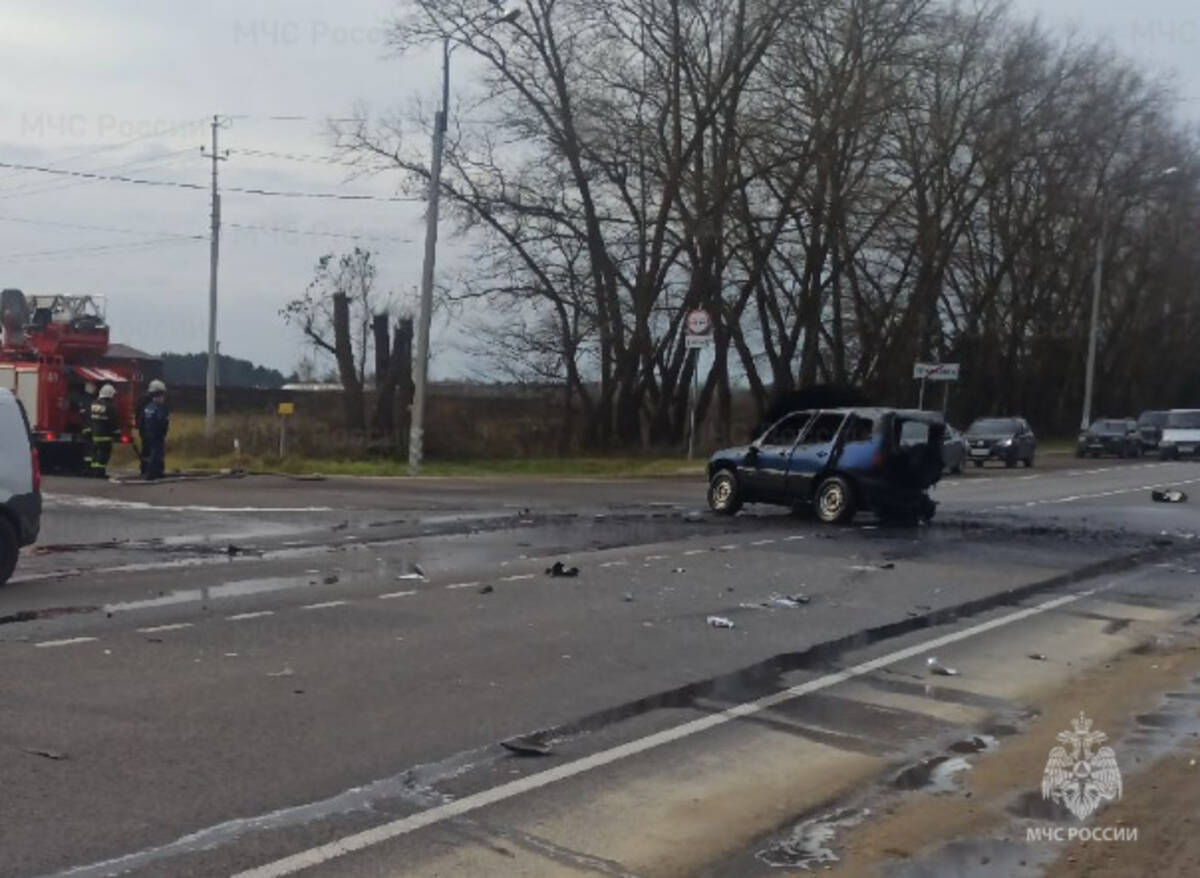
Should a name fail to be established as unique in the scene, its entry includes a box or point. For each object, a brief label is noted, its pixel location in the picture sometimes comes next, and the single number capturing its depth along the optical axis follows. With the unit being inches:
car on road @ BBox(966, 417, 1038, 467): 2003.0
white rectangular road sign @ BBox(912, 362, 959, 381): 1937.7
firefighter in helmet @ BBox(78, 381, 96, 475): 1187.9
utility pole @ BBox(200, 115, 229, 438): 1839.3
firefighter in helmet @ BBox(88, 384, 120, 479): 1165.7
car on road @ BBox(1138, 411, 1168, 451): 2537.9
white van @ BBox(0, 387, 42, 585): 579.8
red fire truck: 1179.3
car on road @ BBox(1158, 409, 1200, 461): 2331.4
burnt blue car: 932.6
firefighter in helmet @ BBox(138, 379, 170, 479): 1143.0
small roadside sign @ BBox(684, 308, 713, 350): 1524.4
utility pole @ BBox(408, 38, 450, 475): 1352.1
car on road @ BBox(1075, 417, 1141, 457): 2413.9
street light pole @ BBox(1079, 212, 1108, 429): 2561.5
